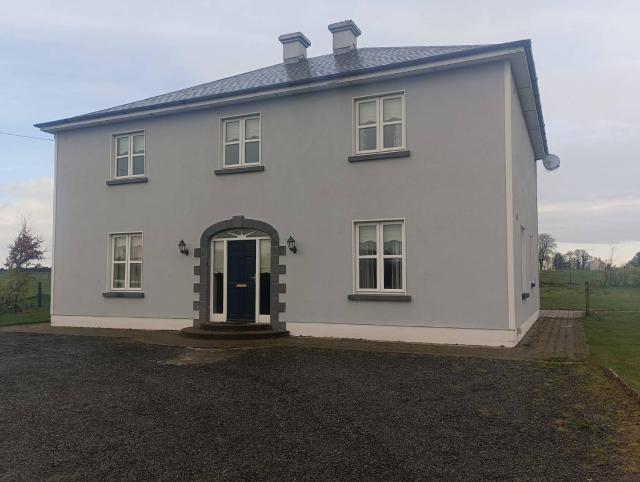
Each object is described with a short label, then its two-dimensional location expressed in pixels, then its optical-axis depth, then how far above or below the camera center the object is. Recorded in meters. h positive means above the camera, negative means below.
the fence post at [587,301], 19.42 -1.25
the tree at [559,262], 56.77 +0.51
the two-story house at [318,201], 11.77 +1.66
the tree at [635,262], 34.77 +0.32
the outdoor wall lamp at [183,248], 14.78 +0.55
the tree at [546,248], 54.72 +2.00
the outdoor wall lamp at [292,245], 13.51 +0.56
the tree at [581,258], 54.34 +0.88
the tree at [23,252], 27.36 +0.88
